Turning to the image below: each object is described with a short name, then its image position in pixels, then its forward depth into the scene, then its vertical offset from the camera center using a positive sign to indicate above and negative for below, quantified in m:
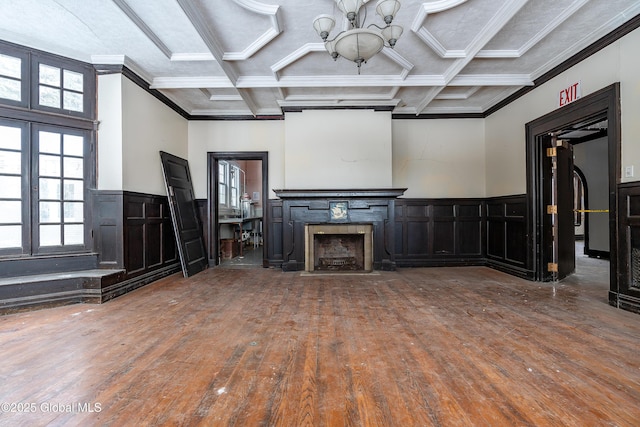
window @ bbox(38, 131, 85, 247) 3.48 +0.34
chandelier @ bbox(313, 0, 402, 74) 2.29 +1.46
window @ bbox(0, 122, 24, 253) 3.23 +0.34
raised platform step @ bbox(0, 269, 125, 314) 3.08 -0.79
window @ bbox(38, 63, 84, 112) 3.47 +1.55
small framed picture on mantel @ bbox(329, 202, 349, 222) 5.24 +0.09
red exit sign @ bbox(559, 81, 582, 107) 3.70 +1.57
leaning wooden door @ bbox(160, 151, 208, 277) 4.85 +0.03
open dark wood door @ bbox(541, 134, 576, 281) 4.44 +0.08
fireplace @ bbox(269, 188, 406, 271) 5.18 -0.12
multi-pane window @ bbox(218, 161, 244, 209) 7.85 +0.89
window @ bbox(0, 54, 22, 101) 3.23 +1.53
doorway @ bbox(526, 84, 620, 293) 4.42 +0.19
